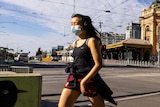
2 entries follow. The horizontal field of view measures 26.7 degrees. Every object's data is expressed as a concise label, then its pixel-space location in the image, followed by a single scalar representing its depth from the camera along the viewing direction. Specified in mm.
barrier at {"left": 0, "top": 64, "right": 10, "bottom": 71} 7326
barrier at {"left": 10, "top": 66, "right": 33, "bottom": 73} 6668
